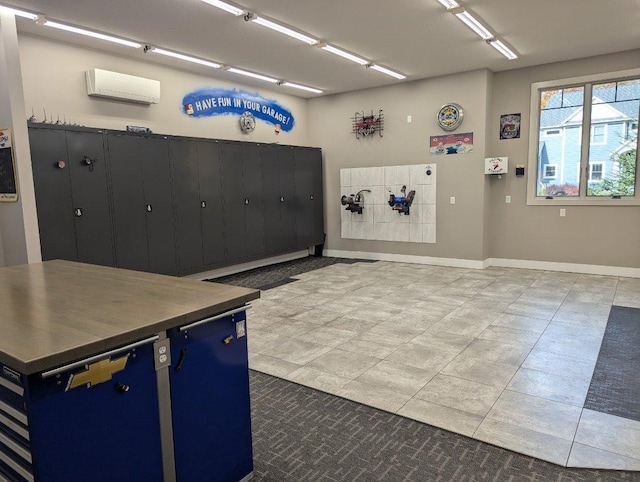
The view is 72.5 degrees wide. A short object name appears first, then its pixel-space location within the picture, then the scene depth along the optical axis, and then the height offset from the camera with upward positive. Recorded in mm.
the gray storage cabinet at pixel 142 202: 5414 -123
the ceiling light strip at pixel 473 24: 4649 +1813
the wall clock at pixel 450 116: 7172 +1136
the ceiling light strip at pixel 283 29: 4652 +1805
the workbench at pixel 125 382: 1392 -692
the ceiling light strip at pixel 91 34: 4637 +1796
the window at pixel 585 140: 6316 +624
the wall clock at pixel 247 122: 7496 +1174
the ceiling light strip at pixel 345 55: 5656 +1813
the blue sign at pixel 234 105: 6770 +1433
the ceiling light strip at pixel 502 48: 5582 +1806
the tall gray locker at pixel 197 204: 6121 -183
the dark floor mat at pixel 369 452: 2137 -1411
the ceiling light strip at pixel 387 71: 6609 +1818
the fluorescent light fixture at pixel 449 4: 4301 +1803
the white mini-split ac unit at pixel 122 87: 5398 +1369
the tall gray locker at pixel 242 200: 6793 -152
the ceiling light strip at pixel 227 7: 4163 +1791
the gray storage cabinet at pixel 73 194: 4691 +8
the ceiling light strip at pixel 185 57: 5586 +1800
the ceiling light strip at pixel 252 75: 6594 +1807
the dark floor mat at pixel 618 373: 2758 -1404
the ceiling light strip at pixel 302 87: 7539 +1812
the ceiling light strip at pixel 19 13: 4215 +1791
